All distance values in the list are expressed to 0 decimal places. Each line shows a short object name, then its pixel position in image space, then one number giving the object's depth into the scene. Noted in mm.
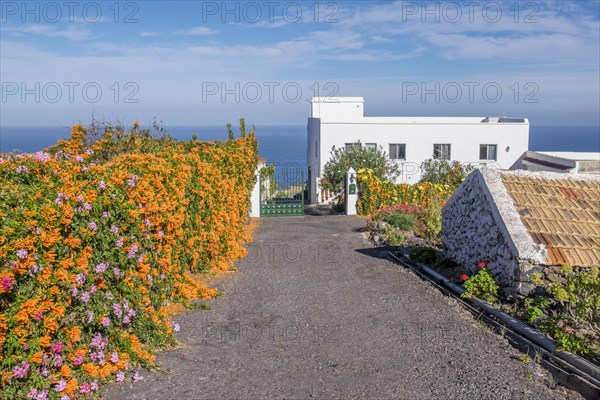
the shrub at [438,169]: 31383
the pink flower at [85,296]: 5211
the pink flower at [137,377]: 5672
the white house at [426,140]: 33750
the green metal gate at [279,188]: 23094
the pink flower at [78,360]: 5062
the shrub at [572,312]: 6547
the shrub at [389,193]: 22469
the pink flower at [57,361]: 4828
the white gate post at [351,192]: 22828
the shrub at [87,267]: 4422
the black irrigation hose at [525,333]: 6012
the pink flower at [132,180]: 6160
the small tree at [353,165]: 27953
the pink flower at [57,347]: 4750
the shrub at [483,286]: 8586
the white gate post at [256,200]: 22328
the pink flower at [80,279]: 5041
